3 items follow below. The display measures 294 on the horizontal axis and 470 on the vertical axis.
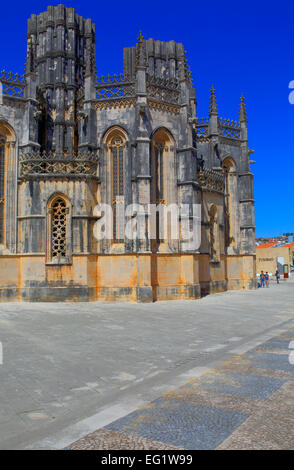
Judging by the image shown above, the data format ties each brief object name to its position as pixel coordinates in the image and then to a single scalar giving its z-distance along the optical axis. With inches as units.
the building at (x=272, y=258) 1999.3
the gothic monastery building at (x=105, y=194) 793.6
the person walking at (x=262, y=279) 1281.1
